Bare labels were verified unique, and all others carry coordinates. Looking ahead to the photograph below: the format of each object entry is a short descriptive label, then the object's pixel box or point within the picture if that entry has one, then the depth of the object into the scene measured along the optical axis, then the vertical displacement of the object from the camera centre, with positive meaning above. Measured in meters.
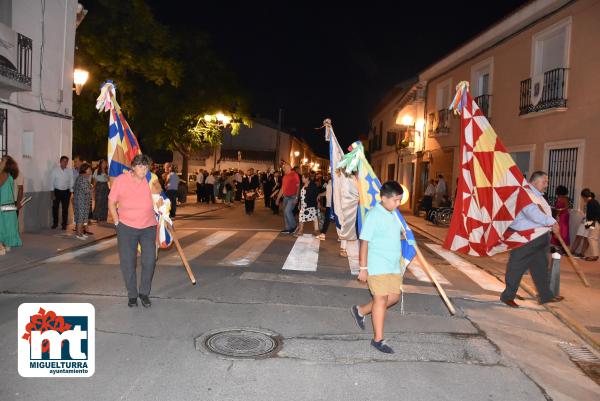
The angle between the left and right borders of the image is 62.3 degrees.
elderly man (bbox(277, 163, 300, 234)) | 13.32 -0.32
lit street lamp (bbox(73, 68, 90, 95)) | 13.43 +2.59
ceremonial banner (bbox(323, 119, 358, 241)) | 8.99 -0.23
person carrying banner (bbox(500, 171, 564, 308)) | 6.59 -0.80
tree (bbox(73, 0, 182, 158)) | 19.94 +5.22
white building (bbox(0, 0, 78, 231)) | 10.82 +1.88
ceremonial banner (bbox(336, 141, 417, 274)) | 6.47 +0.11
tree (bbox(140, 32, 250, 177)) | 25.91 +4.16
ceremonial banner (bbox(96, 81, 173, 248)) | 7.58 +0.57
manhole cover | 4.48 -1.54
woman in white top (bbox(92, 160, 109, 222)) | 13.50 -0.43
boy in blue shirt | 4.68 -0.65
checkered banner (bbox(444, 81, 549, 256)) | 7.25 +0.10
